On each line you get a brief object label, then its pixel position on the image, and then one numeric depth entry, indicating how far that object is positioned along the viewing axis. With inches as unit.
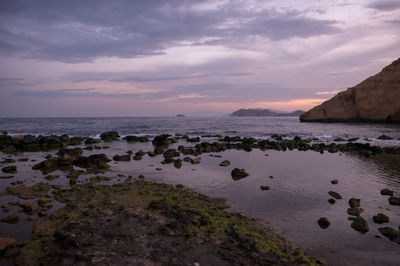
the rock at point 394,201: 364.8
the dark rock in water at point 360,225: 283.9
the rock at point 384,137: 1288.1
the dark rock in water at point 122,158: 713.6
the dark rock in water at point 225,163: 645.2
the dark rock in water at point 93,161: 616.3
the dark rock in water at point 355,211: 327.3
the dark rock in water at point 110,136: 1414.2
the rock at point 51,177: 488.0
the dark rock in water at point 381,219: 304.7
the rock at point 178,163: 624.1
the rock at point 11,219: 287.2
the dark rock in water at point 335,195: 391.4
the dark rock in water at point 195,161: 670.7
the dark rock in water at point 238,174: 518.0
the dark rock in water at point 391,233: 262.2
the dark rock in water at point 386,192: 402.3
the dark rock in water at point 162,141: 1200.9
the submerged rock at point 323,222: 294.7
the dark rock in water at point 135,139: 1338.8
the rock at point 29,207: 315.0
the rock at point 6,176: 494.3
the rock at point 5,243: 219.8
